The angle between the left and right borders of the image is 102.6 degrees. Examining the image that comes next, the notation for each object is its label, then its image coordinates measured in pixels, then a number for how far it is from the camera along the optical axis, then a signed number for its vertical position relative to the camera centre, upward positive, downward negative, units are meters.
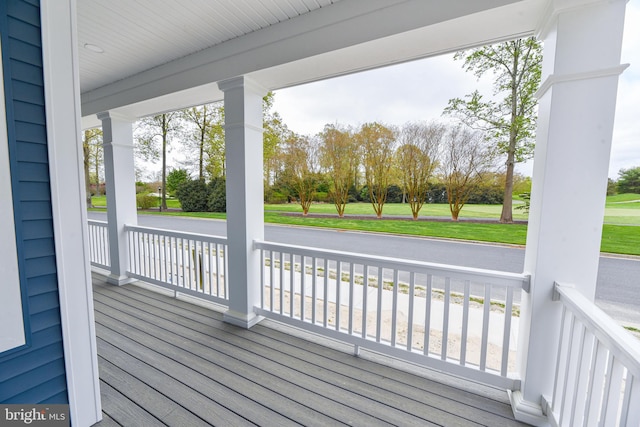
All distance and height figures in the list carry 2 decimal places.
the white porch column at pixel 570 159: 1.34 +0.22
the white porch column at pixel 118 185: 3.69 +0.06
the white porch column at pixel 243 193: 2.55 -0.01
